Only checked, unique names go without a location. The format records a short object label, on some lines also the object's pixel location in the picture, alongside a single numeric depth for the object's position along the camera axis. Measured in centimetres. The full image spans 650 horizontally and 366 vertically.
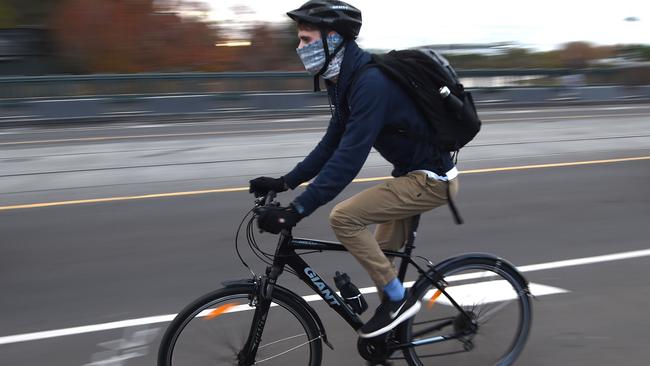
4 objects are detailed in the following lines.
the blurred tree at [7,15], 3048
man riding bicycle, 305
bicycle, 322
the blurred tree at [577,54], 2988
